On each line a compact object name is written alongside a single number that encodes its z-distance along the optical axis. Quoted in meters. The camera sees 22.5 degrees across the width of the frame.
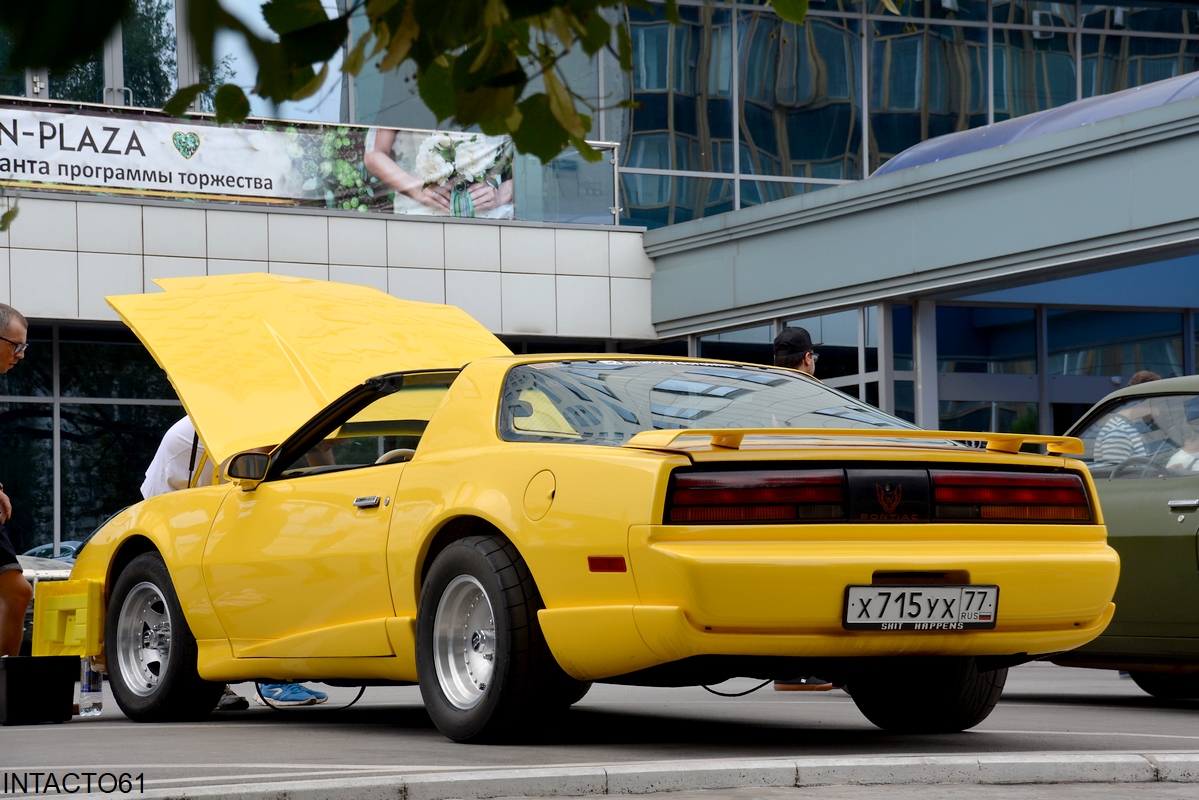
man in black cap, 16.48
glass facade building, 32.25
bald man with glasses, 13.86
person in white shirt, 14.95
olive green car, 13.06
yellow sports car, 9.11
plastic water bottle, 13.82
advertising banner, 31.22
